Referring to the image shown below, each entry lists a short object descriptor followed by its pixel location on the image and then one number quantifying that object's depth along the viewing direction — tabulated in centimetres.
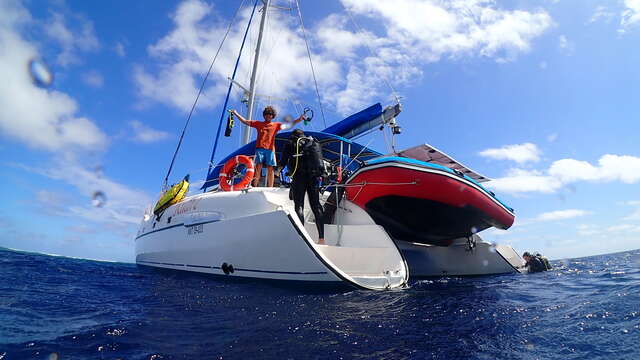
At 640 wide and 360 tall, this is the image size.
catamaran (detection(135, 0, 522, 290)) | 365
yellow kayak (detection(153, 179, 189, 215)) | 692
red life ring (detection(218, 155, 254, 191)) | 551
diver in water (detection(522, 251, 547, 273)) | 754
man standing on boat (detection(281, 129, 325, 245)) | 420
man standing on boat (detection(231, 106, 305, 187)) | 559
